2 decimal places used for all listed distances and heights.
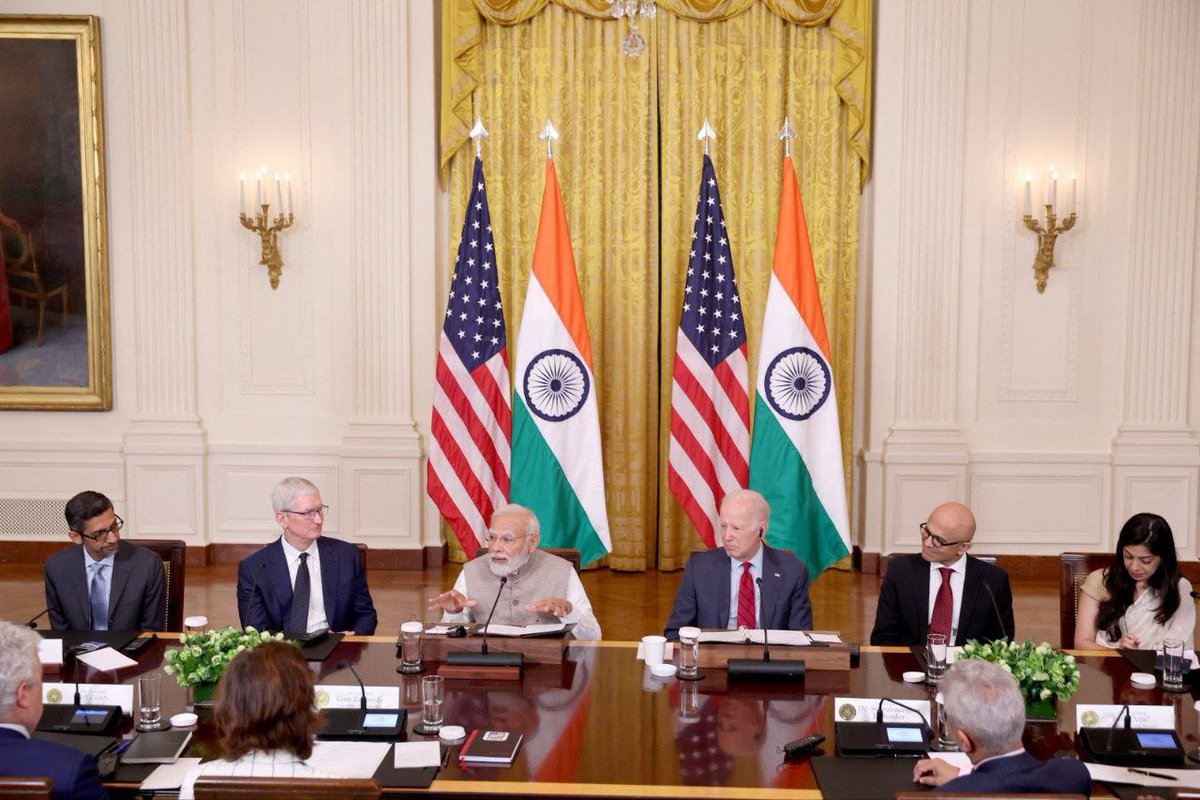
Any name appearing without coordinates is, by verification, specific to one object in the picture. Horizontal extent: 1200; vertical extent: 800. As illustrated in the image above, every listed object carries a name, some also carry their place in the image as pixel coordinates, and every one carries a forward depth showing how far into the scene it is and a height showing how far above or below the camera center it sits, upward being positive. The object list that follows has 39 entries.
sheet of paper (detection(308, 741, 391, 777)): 3.23 -1.20
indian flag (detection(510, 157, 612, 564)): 7.21 -0.47
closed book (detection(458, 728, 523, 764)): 3.28 -1.18
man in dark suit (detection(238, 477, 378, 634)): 4.86 -1.04
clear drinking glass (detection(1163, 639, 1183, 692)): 3.93 -1.11
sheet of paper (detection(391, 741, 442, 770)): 3.27 -1.18
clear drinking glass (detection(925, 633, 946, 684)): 3.98 -1.11
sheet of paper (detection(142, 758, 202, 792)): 3.14 -1.21
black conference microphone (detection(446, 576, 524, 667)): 4.05 -1.13
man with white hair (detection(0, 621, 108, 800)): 2.85 -1.01
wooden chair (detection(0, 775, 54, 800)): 2.66 -1.03
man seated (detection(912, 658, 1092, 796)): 2.87 -1.01
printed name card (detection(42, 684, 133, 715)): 3.71 -1.15
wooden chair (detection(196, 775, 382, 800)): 2.64 -1.02
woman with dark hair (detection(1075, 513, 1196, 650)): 4.66 -1.06
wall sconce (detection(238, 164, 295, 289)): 8.76 +0.77
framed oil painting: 8.79 +0.81
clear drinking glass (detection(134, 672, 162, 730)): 3.55 -1.12
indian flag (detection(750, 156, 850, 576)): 6.89 -0.52
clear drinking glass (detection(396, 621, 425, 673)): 4.06 -1.09
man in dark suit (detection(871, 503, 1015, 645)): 4.79 -1.08
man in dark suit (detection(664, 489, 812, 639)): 4.82 -1.04
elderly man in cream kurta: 4.80 -1.04
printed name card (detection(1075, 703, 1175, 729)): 3.54 -1.15
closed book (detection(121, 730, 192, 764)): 3.30 -1.18
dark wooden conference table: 3.15 -1.19
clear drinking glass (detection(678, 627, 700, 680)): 3.99 -1.09
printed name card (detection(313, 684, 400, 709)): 3.71 -1.15
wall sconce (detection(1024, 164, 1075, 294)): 8.51 +0.73
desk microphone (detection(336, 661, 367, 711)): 3.70 -1.15
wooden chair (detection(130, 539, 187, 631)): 5.05 -1.05
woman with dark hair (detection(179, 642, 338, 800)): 2.83 -0.93
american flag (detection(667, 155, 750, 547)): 6.98 -0.32
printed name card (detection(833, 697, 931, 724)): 3.62 -1.16
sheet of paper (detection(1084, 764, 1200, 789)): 3.16 -1.20
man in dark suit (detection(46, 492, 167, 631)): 4.89 -1.03
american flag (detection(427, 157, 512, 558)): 7.48 -0.25
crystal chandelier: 5.11 +1.39
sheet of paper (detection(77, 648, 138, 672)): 4.12 -1.17
